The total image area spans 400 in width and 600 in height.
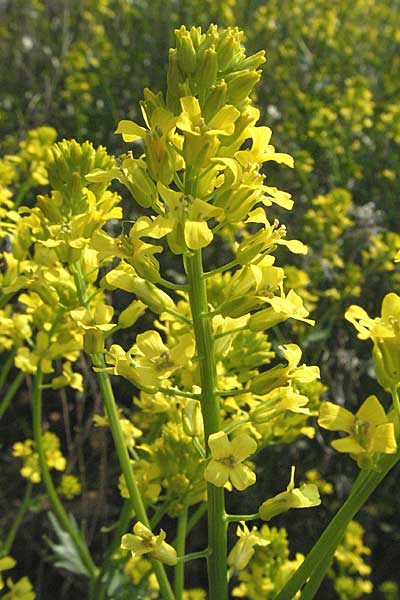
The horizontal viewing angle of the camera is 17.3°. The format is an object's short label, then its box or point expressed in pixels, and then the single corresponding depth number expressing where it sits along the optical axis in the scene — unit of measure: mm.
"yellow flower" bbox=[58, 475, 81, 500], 356
